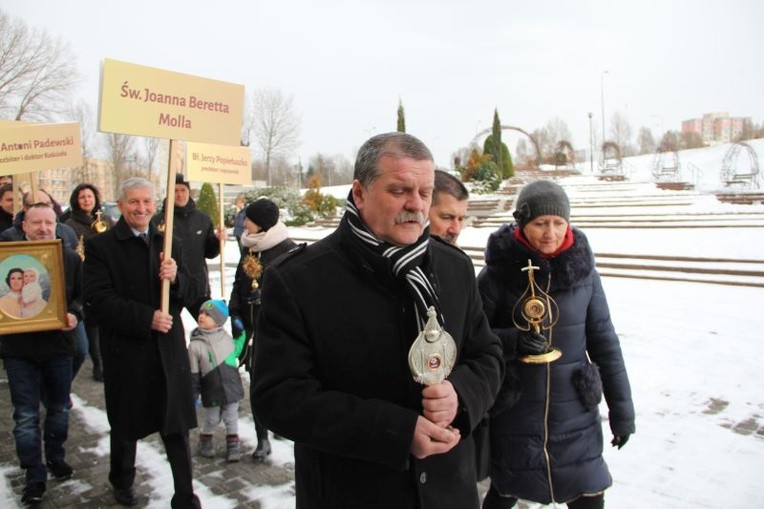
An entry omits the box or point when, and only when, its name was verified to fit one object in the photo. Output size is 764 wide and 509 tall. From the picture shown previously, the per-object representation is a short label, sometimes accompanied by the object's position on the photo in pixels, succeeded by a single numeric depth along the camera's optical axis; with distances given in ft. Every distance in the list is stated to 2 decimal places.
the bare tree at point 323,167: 251.80
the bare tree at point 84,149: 132.04
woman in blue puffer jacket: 8.89
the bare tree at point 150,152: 157.48
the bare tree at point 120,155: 145.07
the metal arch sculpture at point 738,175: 102.16
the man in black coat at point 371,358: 5.47
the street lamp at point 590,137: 189.86
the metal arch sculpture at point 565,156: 170.31
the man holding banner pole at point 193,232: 20.88
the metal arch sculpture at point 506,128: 154.40
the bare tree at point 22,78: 93.35
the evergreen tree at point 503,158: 131.84
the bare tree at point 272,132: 167.43
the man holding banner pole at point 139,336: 11.37
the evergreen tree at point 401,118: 130.82
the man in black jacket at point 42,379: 12.72
